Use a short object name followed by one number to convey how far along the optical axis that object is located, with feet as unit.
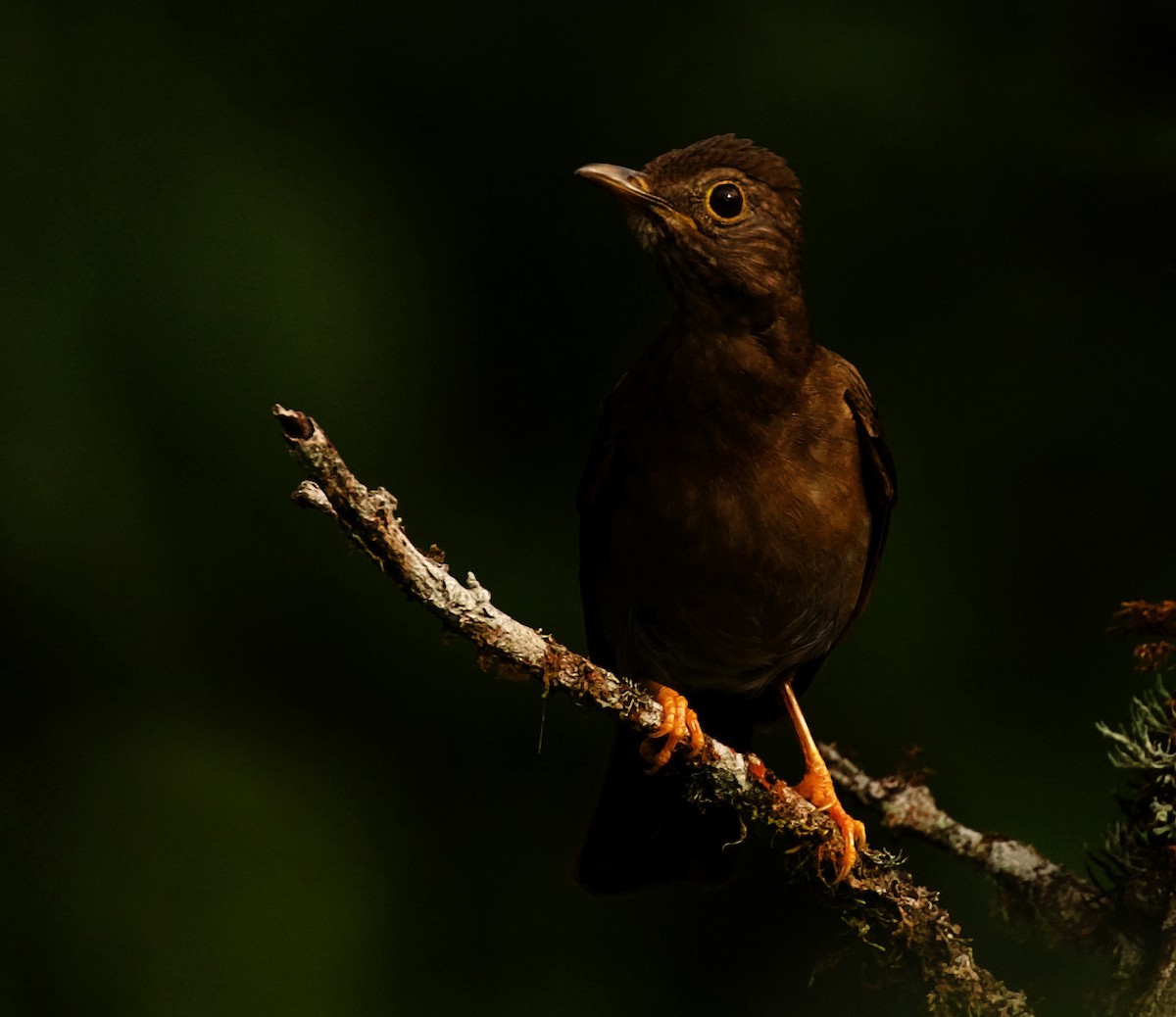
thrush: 21.90
